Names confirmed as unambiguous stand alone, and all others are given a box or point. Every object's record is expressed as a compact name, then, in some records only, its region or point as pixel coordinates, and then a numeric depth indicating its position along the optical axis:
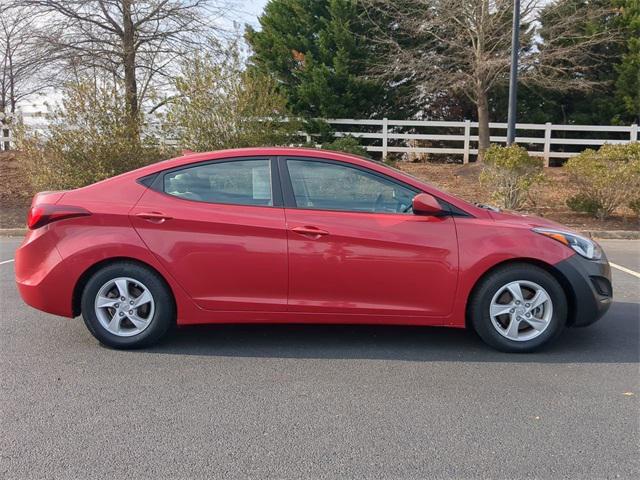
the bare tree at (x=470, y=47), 15.86
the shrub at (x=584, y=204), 11.05
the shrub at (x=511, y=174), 10.60
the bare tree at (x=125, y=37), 14.75
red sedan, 4.14
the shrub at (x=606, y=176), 10.29
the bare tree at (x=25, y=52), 14.79
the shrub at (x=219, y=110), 11.94
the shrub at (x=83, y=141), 11.77
